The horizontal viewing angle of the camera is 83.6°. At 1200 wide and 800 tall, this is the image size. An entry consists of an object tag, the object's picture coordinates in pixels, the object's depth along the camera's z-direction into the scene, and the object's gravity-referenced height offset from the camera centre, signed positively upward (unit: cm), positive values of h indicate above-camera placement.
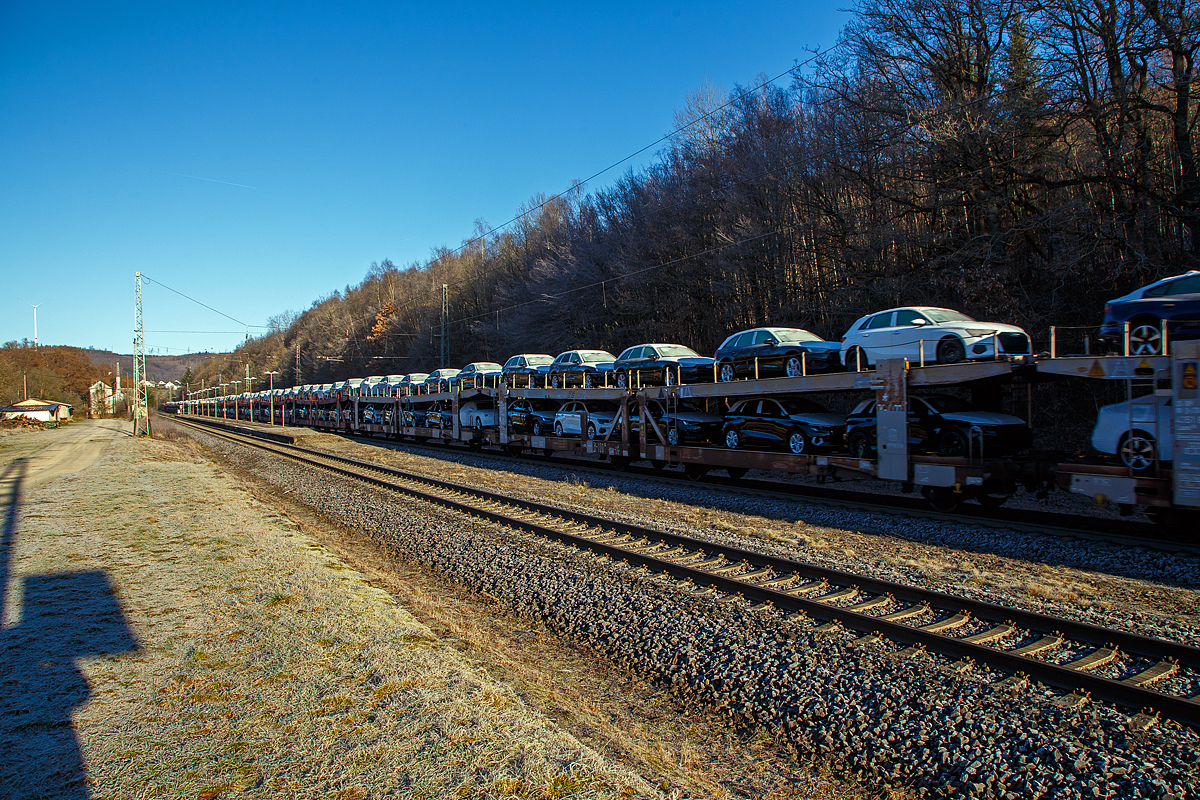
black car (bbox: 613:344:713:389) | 1669 +61
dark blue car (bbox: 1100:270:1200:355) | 945 +93
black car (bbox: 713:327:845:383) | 1403 +69
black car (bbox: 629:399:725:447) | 1574 -83
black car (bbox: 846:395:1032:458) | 1017 -76
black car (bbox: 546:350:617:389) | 2000 +76
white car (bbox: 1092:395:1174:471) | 787 -69
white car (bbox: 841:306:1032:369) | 1108 +77
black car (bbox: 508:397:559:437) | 2108 -73
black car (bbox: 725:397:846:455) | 1270 -78
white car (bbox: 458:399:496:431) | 2438 -74
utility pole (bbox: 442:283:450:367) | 4756 +508
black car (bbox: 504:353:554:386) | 2217 +82
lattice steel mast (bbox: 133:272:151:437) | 4088 +189
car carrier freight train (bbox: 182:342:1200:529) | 777 -93
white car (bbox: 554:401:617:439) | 1845 -72
